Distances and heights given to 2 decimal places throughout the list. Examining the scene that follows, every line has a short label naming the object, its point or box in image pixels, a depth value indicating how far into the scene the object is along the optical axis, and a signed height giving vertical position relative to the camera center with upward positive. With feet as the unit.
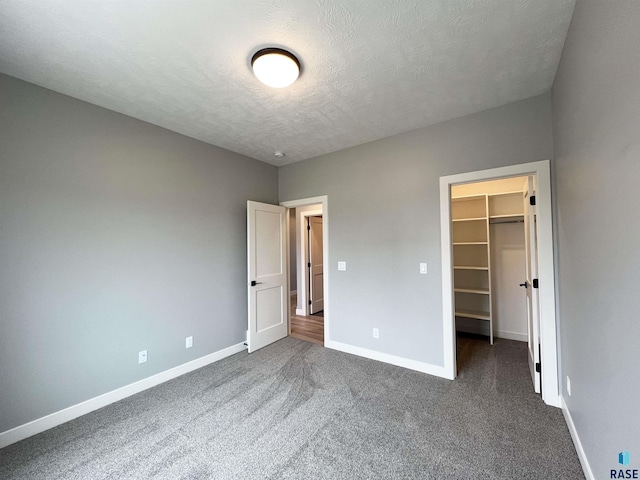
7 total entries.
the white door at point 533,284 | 7.77 -1.35
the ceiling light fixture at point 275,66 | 5.59 +4.03
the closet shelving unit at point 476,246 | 12.16 -0.11
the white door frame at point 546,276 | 7.16 -0.94
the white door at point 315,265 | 18.15 -1.38
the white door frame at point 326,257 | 11.68 -0.52
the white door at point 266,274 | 11.42 -1.31
